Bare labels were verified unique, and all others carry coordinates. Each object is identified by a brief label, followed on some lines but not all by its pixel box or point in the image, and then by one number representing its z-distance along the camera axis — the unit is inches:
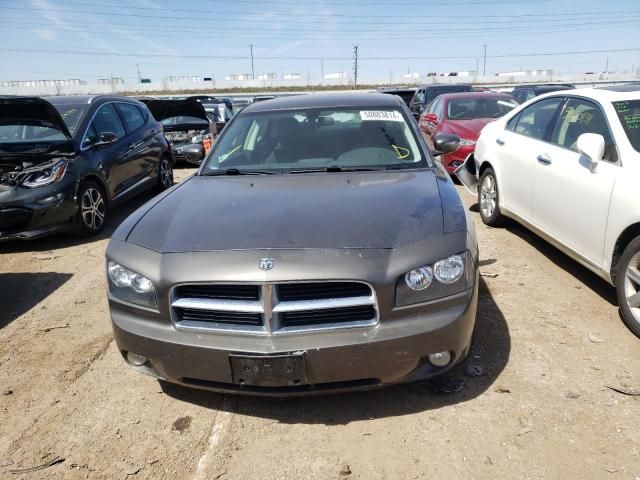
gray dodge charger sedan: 88.6
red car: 324.5
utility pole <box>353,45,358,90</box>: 2768.5
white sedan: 131.9
